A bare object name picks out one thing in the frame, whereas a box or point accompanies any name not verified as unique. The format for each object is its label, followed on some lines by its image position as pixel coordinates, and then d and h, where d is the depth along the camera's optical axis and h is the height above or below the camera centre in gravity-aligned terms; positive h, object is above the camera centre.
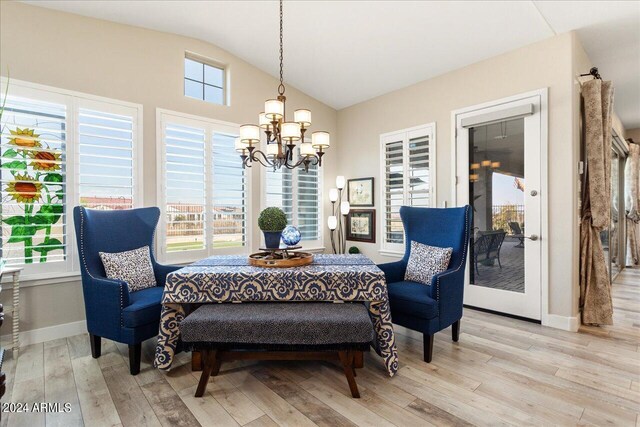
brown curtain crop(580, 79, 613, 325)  3.20 +0.05
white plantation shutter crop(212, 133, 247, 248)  4.11 +0.26
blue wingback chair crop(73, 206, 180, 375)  2.39 -0.60
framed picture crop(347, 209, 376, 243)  4.98 -0.18
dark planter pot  2.71 -0.21
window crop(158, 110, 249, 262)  3.74 +0.32
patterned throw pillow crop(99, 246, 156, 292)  2.71 -0.46
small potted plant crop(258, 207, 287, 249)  2.66 -0.09
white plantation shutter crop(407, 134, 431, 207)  4.25 +0.57
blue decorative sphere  2.81 -0.19
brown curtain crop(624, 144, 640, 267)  6.12 +0.32
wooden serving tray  2.56 -0.37
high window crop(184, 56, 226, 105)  4.00 +1.76
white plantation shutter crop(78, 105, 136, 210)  3.21 +0.60
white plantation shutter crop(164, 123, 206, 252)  3.74 +0.34
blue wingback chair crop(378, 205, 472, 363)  2.55 -0.61
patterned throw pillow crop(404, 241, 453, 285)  2.88 -0.45
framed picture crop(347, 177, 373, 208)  4.98 +0.36
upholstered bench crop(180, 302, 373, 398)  2.03 -0.77
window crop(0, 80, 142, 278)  2.87 +0.48
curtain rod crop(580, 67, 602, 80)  3.28 +1.45
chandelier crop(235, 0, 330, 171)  2.42 +0.63
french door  3.32 +0.18
